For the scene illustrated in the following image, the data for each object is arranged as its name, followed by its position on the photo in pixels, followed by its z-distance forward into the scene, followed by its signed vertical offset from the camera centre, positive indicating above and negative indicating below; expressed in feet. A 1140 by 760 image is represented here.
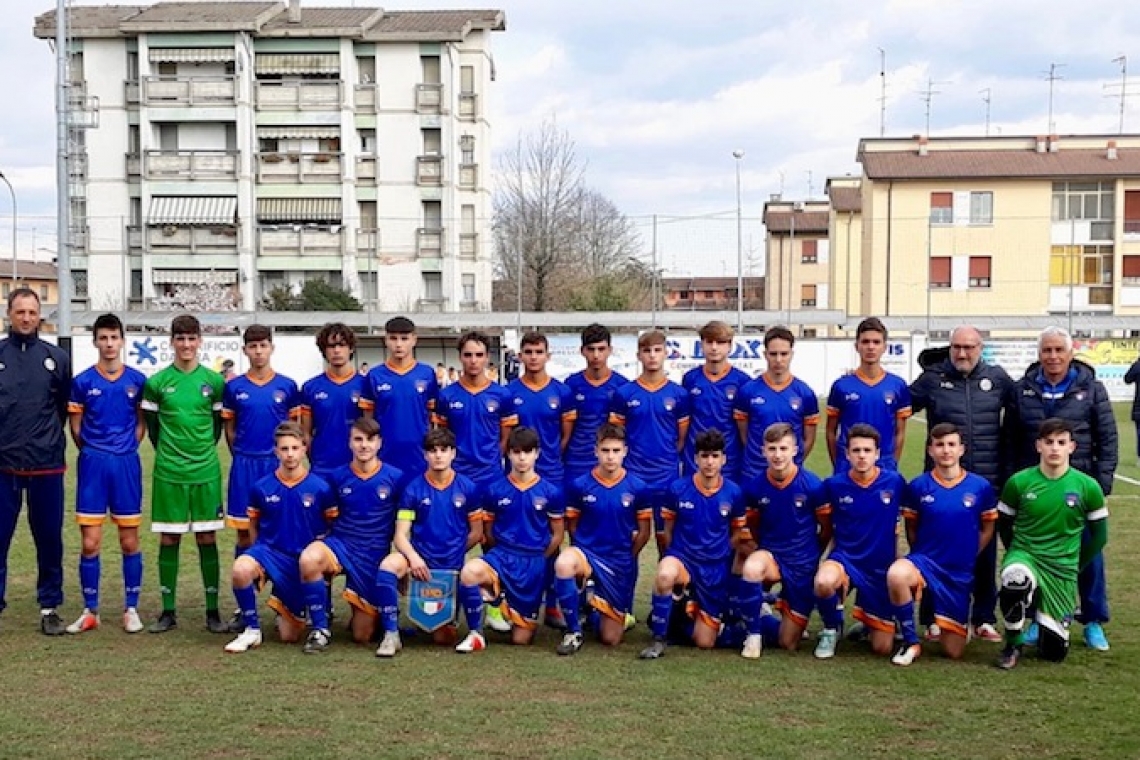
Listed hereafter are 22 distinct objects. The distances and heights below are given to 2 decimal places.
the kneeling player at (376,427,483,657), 21.09 -3.08
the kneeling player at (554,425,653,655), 21.09 -3.32
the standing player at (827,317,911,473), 22.93 -1.32
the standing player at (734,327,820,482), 23.08 -1.38
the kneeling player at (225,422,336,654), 20.85 -3.25
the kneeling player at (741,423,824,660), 20.53 -3.26
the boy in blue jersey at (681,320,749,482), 23.72 -1.21
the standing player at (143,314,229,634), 22.31 -2.27
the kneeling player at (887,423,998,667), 19.88 -3.26
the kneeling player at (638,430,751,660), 20.70 -3.35
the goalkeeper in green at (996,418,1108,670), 19.61 -3.24
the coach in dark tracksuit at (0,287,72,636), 21.75 -1.91
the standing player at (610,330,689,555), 23.62 -1.69
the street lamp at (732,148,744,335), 86.28 +3.18
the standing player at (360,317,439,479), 23.34 -1.47
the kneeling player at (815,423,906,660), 20.20 -3.29
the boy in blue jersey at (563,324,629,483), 24.09 -1.54
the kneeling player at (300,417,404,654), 21.01 -3.27
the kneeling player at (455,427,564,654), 21.08 -3.50
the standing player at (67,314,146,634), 22.13 -2.34
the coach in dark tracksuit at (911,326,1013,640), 21.59 -1.32
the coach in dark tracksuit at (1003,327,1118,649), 20.90 -1.37
